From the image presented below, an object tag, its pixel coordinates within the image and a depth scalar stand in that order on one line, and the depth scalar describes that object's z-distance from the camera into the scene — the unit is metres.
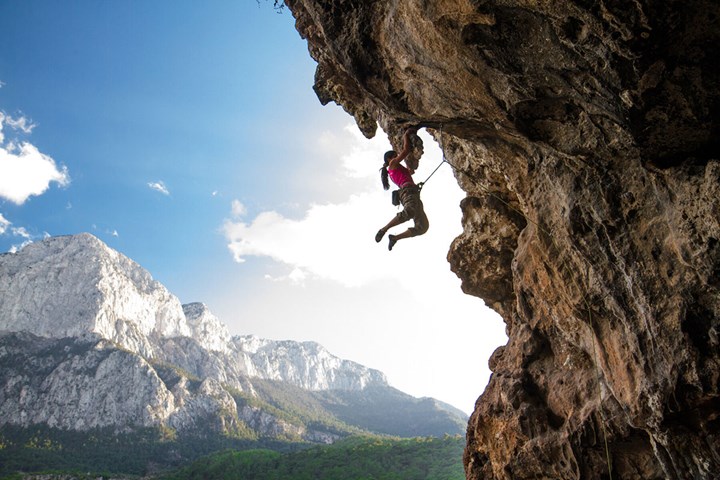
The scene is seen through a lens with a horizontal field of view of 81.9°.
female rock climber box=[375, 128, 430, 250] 8.32
